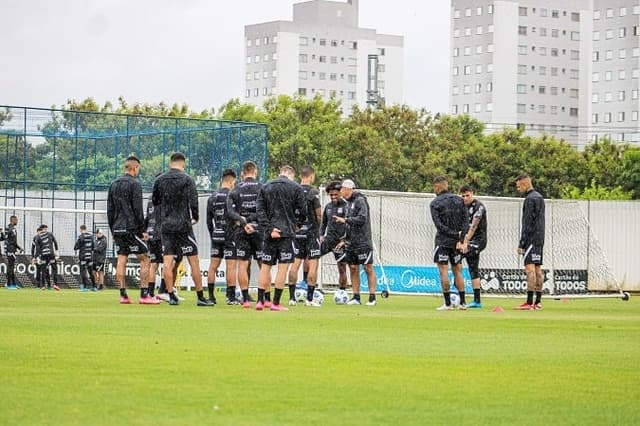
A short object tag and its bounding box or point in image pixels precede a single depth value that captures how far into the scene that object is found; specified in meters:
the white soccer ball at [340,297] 24.23
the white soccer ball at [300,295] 24.71
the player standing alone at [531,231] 23.09
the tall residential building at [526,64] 181.75
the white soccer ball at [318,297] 23.42
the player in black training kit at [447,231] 22.16
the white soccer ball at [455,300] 23.50
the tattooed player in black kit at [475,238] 23.89
